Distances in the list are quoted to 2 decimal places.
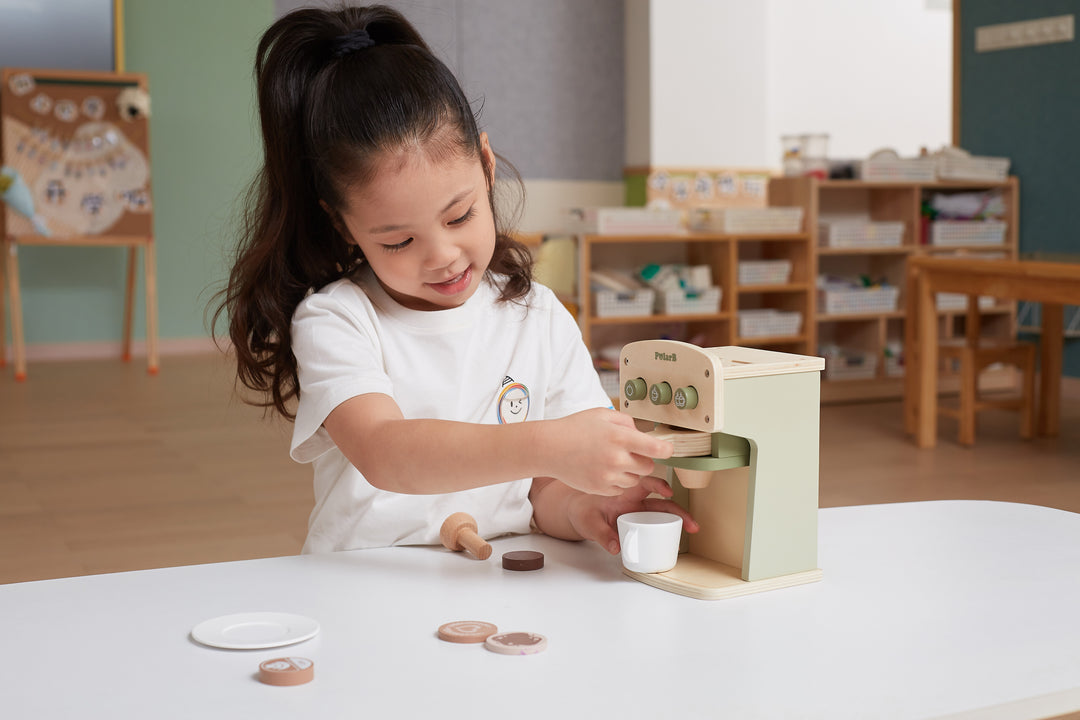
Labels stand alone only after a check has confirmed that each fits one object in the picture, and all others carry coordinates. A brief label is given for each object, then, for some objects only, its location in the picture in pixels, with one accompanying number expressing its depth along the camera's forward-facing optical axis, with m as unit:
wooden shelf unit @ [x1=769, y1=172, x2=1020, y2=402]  4.58
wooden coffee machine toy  0.74
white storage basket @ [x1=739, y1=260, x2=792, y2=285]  4.51
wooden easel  5.32
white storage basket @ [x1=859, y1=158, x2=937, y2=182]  4.60
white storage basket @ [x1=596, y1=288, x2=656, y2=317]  4.21
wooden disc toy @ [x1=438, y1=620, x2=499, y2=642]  0.64
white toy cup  0.77
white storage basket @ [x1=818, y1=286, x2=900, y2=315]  4.61
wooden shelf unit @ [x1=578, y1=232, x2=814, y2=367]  4.42
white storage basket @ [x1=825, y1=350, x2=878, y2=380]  4.60
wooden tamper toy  0.83
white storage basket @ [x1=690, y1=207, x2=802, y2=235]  4.41
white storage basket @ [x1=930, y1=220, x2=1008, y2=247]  4.68
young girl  0.84
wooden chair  3.67
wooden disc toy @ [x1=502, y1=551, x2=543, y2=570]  0.80
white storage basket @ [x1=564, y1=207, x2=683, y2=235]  4.22
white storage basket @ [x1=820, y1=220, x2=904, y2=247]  4.57
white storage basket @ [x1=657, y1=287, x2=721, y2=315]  4.32
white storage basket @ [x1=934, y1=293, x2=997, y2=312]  4.69
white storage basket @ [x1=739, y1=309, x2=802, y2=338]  4.53
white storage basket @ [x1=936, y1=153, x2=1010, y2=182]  4.69
